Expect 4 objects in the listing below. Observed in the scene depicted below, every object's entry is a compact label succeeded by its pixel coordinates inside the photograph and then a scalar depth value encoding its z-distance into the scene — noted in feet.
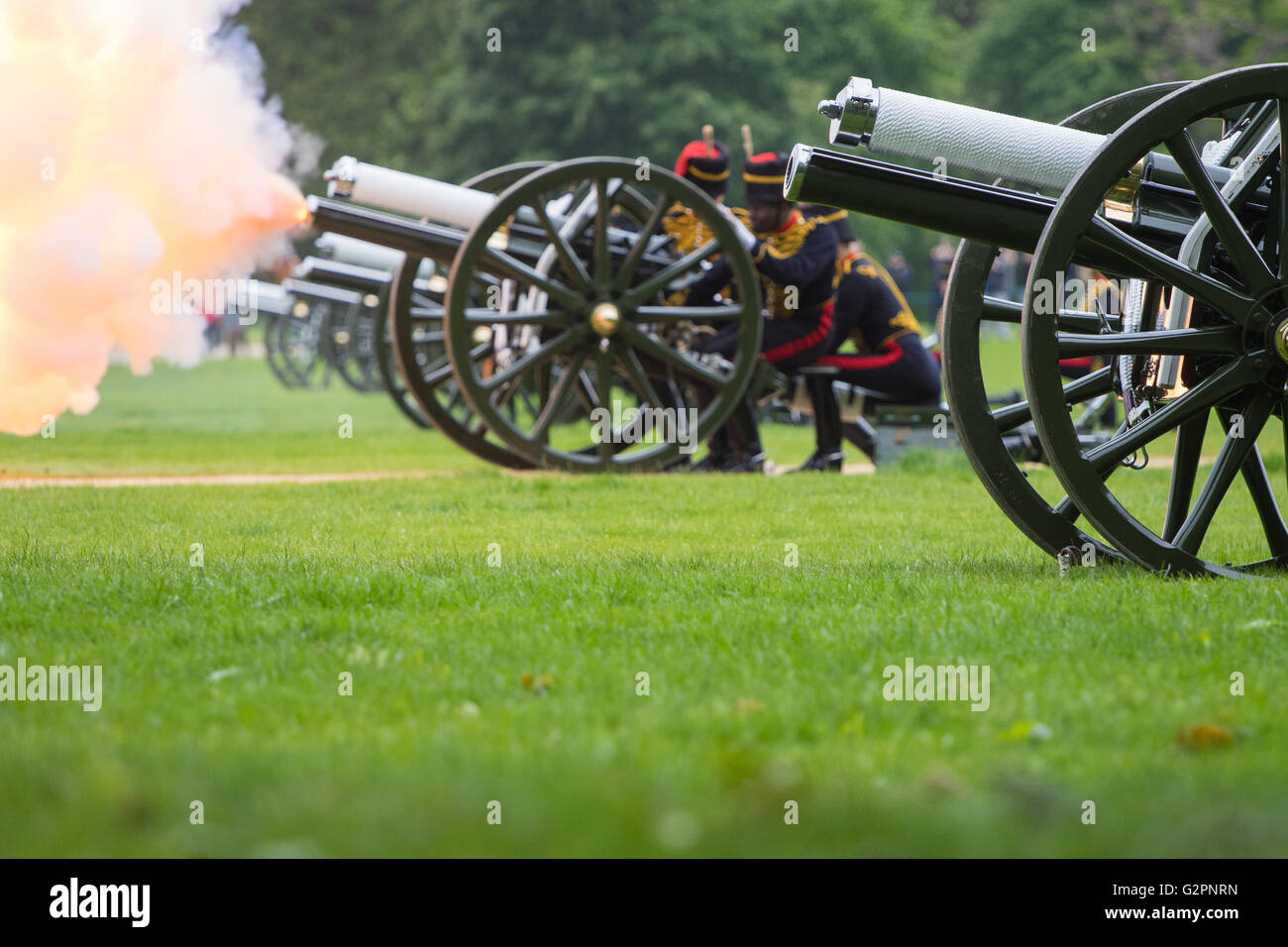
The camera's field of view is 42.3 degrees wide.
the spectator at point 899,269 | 100.07
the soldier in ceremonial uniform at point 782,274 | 34.63
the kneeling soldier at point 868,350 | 36.78
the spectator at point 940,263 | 96.27
